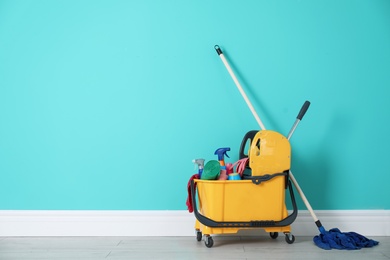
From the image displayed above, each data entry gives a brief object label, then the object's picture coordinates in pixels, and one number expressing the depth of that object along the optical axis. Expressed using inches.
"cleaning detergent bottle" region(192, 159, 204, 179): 81.2
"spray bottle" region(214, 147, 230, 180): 82.2
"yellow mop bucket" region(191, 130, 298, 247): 77.9
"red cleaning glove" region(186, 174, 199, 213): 81.7
